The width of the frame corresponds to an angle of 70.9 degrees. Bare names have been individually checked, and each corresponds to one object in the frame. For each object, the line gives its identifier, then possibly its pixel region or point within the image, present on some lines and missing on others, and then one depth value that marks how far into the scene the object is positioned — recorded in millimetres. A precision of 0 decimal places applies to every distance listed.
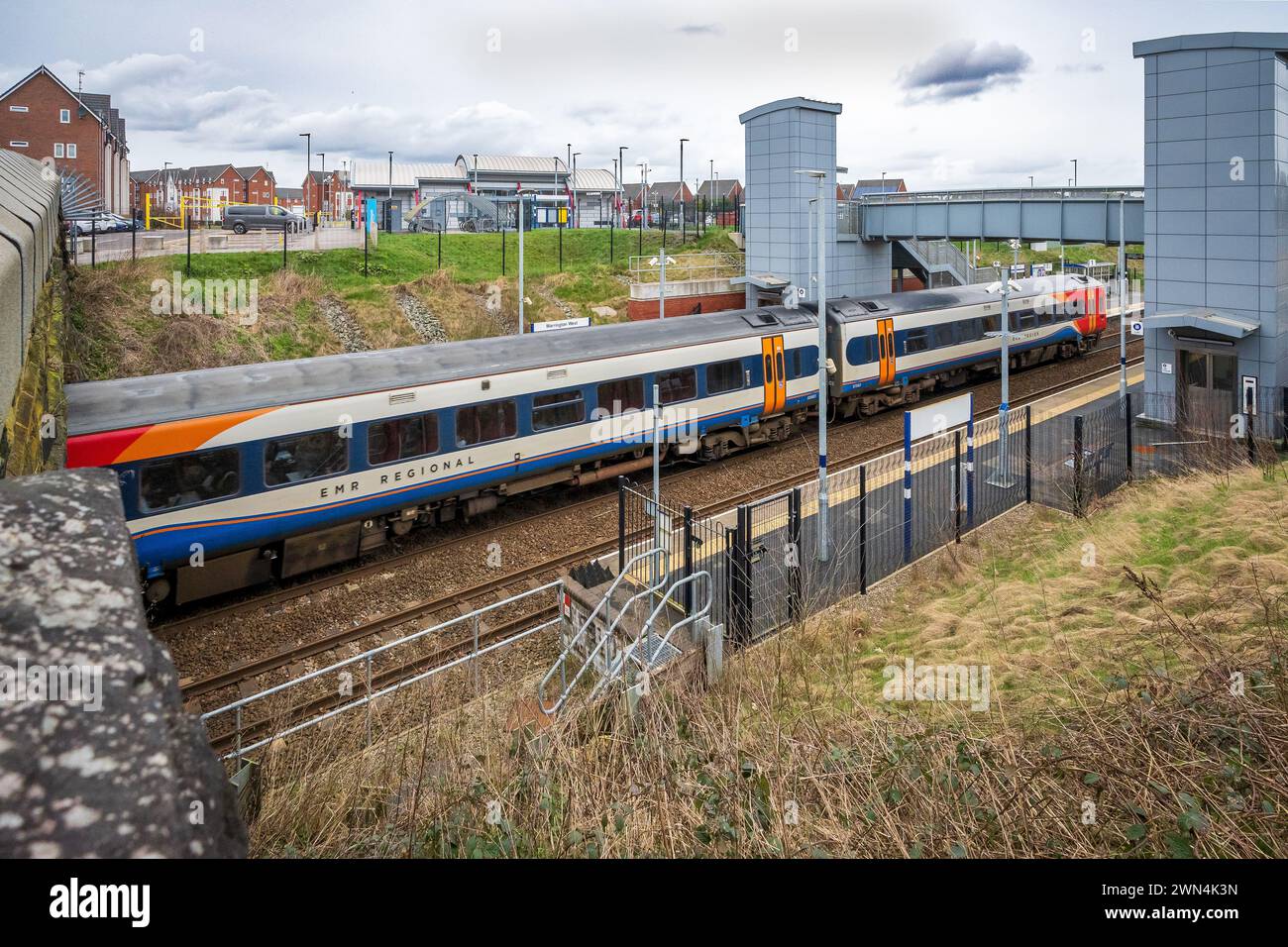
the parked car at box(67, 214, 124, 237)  37012
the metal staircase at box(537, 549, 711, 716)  8398
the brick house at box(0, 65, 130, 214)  47719
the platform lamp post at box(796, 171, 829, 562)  13820
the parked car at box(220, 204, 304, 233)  40844
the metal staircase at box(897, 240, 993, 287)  36250
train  12445
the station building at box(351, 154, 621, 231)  69938
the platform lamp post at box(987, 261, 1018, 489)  16359
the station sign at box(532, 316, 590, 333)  19344
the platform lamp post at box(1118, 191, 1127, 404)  22969
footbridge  26859
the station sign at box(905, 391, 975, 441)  14289
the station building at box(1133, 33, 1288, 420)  19500
